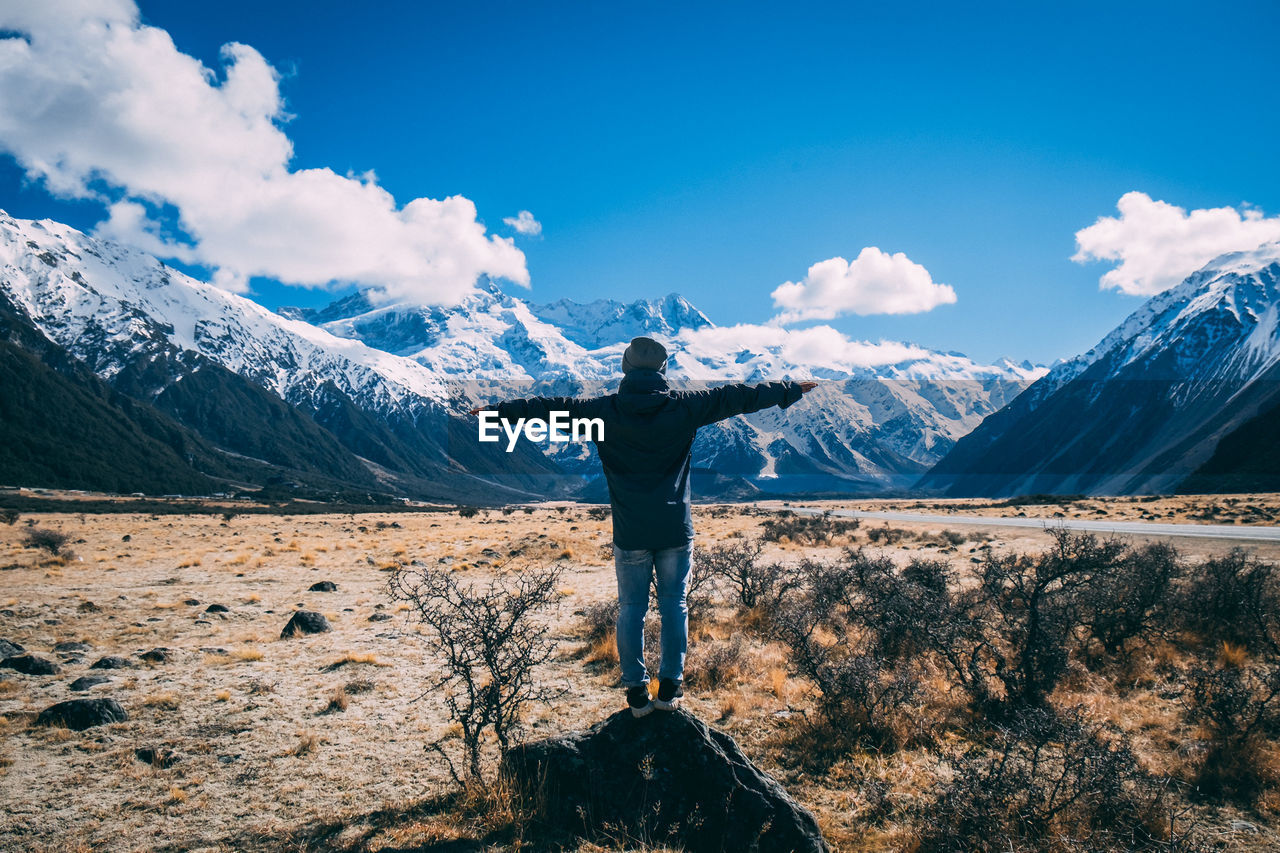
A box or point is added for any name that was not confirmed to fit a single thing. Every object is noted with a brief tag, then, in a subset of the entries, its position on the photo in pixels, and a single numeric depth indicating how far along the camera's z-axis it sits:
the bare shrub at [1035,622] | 7.14
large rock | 4.36
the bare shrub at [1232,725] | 5.27
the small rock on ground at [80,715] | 7.26
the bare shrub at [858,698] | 6.47
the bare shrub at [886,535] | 30.18
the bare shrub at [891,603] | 8.60
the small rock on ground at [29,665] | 9.33
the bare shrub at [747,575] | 13.52
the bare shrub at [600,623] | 11.09
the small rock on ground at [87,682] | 8.67
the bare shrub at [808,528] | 31.67
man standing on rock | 4.73
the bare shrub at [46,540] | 23.39
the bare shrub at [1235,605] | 9.07
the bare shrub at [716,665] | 8.55
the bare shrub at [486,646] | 5.45
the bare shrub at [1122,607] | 8.97
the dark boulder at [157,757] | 6.34
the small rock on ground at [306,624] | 12.13
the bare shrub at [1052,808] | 4.23
